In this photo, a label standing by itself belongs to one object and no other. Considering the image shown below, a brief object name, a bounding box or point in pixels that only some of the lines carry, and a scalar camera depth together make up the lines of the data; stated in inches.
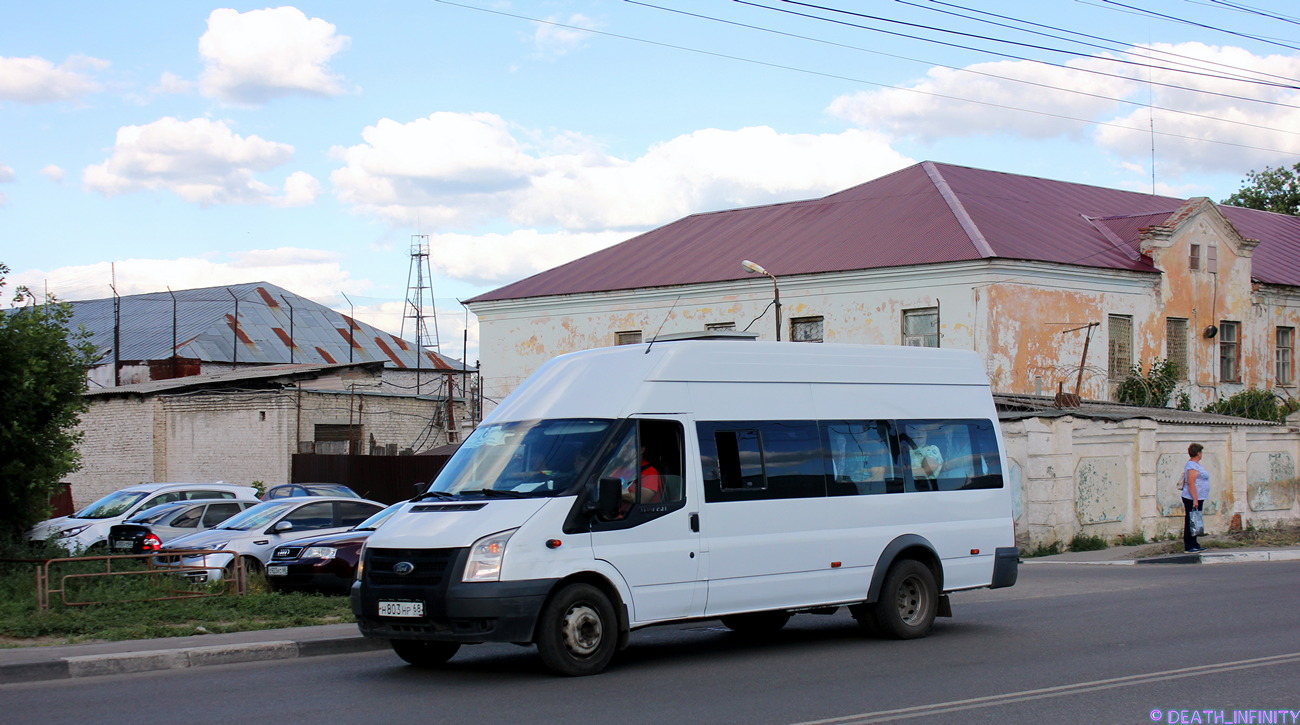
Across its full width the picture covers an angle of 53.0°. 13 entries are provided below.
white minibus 389.4
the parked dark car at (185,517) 833.5
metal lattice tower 2462.4
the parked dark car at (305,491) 1017.7
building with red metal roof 1275.8
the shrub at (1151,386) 1338.6
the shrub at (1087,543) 948.6
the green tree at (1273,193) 2258.9
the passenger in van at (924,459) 495.5
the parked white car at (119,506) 856.1
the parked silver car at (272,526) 698.2
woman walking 889.5
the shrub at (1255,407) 1385.3
